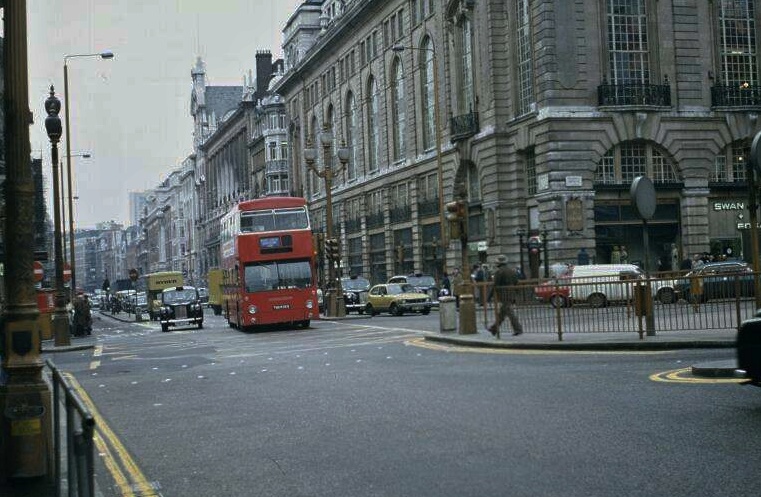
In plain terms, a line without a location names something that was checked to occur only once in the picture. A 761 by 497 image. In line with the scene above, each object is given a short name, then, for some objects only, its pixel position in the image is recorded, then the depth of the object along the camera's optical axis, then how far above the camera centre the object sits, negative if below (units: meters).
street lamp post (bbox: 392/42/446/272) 52.00 +5.82
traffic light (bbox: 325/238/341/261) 45.16 +1.64
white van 20.17 -0.23
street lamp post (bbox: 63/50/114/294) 42.91 +8.26
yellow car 44.22 -0.63
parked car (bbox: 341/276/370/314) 50.06 -0.33
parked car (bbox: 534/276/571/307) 20.75 -0.27
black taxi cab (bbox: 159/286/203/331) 43.47 -0.79
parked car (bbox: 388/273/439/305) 48.22 +0.10
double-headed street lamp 44.34 +1.86
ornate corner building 44.47 +7.04
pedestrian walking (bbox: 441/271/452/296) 49.01 -0.08
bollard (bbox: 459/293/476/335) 24.09 -0.76
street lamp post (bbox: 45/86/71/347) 30.78 +1.88
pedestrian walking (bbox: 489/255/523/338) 22.31 -0.37
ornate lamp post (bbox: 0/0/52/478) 7.89 +0.19
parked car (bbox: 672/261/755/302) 18.55 -0.23
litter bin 25.14 -0.77
